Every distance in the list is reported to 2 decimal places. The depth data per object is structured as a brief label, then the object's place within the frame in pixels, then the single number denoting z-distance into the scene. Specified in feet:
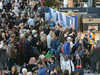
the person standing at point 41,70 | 38.61
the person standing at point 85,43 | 59.62
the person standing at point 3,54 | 52.11
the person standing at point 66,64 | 45.68
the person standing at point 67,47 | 51.62
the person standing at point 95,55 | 50.60
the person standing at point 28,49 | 56.56
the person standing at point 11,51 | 53.67
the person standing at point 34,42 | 58.51
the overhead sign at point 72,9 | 119.24
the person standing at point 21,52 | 56.80
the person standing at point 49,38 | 60.70
